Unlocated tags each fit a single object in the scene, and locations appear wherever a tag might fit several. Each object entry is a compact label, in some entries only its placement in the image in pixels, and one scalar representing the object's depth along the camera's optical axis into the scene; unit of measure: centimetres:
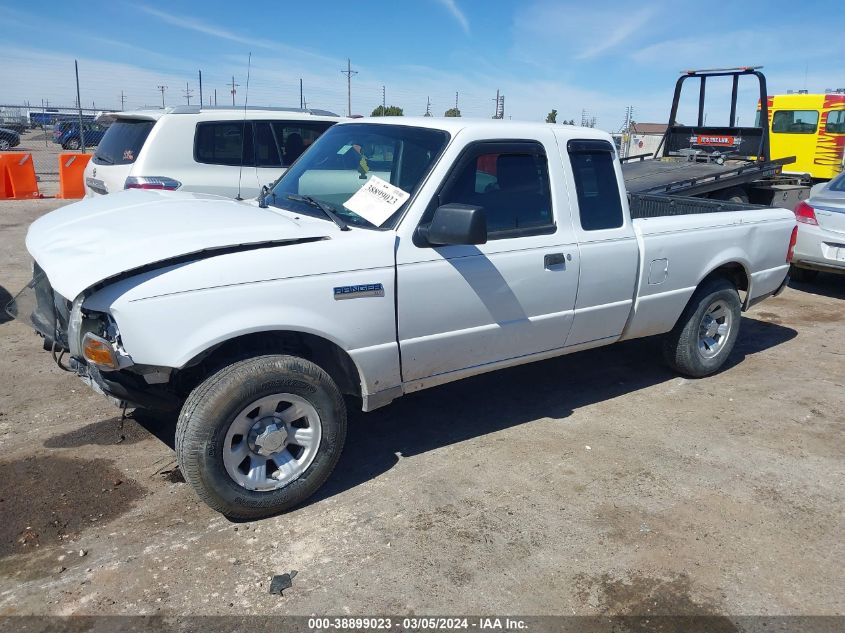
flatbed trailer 978
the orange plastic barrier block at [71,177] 1519
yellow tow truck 1848
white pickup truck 322
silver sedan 815
